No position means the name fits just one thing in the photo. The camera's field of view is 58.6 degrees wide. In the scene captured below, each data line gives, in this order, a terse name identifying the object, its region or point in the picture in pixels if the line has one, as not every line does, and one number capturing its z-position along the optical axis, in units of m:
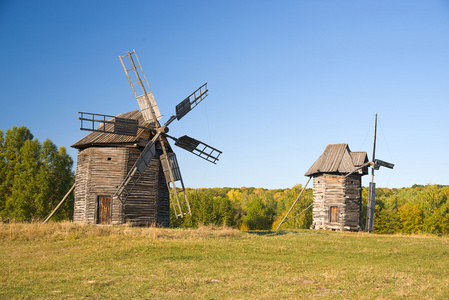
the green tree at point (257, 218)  87.38
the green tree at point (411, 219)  65.12
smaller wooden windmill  38.81
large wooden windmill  28.52
